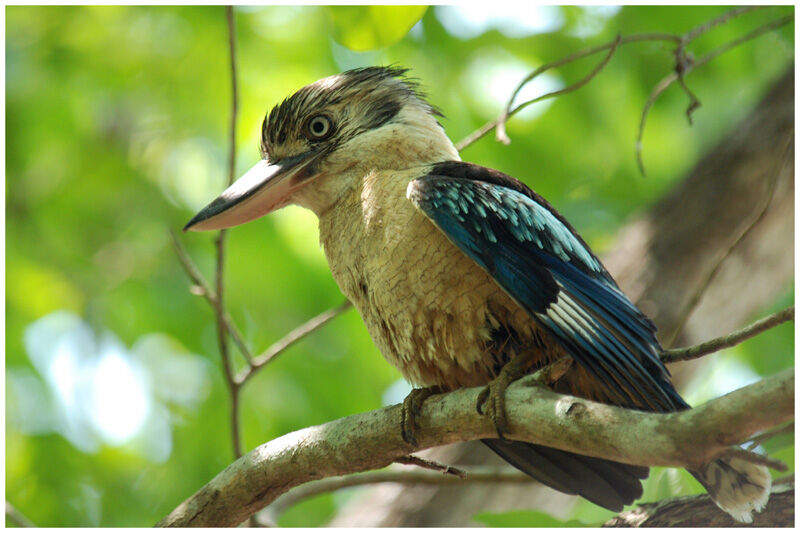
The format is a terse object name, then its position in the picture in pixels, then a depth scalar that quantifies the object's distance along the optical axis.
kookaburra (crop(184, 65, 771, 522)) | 4.23
